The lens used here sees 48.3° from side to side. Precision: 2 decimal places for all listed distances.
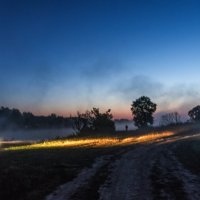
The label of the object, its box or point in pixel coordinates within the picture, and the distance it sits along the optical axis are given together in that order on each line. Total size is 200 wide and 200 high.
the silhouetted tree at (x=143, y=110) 89.60
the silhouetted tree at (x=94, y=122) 65.69
